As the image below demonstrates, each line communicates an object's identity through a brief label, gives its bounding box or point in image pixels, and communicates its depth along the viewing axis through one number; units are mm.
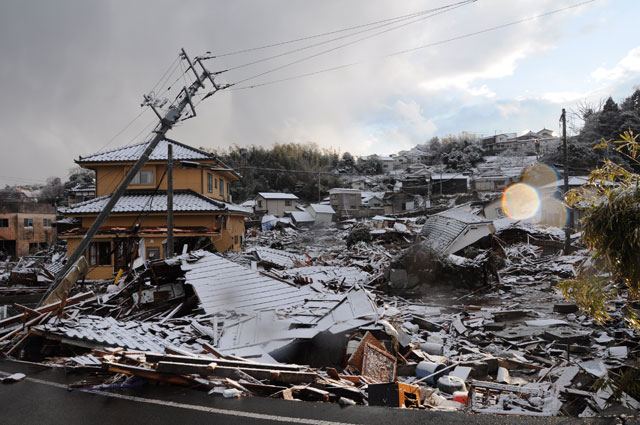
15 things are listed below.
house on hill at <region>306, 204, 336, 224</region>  58438
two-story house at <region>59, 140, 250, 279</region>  21578
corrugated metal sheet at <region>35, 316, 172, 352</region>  7530
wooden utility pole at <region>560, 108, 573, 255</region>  20781
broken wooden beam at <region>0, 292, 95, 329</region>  8789
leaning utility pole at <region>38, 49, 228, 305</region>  14227
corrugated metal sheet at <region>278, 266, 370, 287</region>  16312
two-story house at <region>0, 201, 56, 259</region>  42625
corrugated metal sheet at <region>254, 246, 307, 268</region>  19312
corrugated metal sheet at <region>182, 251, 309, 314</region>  9742
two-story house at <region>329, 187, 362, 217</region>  63406
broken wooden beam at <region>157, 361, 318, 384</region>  5676
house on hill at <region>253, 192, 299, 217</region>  61000
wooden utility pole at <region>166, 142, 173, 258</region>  16188
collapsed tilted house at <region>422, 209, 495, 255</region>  21062
